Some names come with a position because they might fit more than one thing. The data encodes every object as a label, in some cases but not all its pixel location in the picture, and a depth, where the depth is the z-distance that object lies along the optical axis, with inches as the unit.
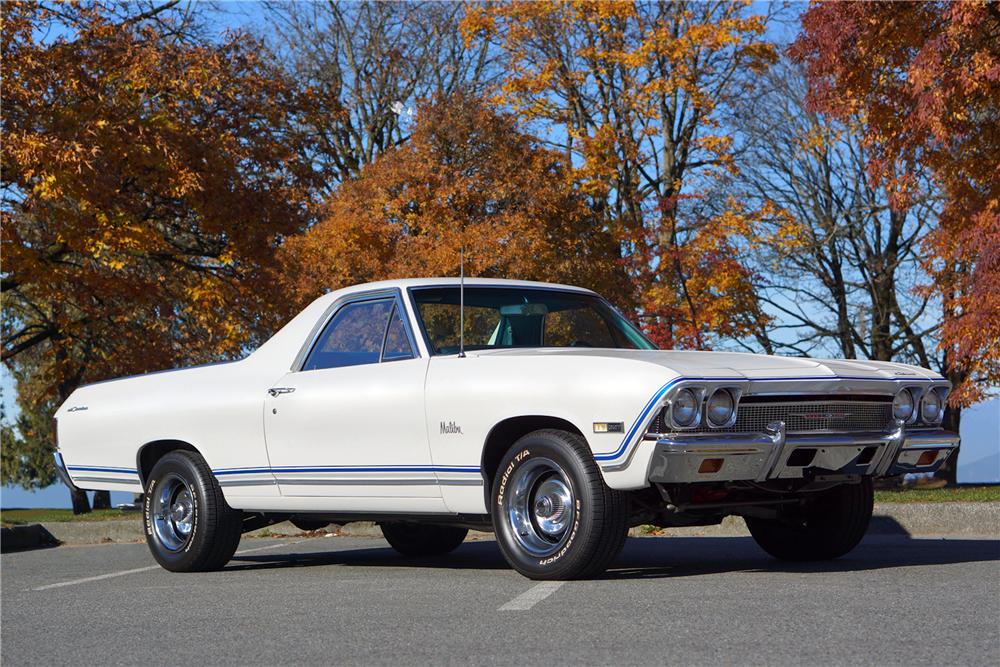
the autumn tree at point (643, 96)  1028.5
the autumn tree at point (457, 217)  825.5
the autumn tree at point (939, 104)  563.8
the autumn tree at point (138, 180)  709.9
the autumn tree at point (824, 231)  1126.4
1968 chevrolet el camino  262.1
